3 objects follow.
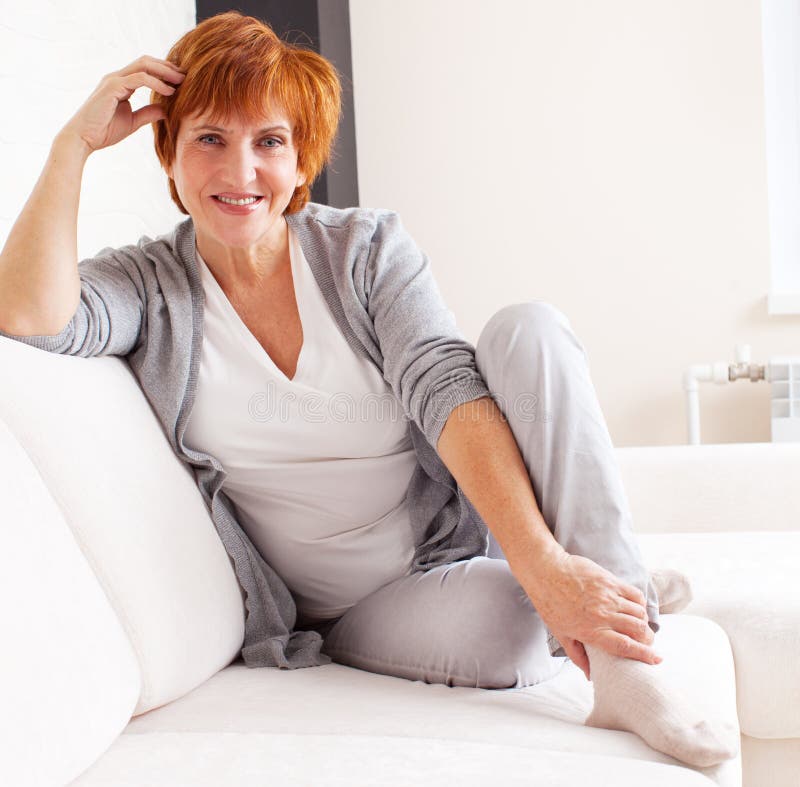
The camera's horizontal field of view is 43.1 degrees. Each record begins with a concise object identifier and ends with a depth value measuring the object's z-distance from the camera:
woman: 1.21
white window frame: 3.05
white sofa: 0.87
